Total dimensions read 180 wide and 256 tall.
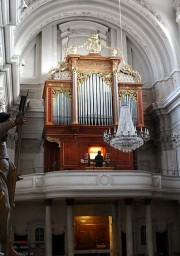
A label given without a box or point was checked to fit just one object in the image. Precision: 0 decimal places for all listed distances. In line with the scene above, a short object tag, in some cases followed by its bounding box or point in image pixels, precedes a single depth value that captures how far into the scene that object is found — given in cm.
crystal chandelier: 1341
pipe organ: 1773
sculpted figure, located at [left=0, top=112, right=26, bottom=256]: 477
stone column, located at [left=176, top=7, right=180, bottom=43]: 1890
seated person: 1677
